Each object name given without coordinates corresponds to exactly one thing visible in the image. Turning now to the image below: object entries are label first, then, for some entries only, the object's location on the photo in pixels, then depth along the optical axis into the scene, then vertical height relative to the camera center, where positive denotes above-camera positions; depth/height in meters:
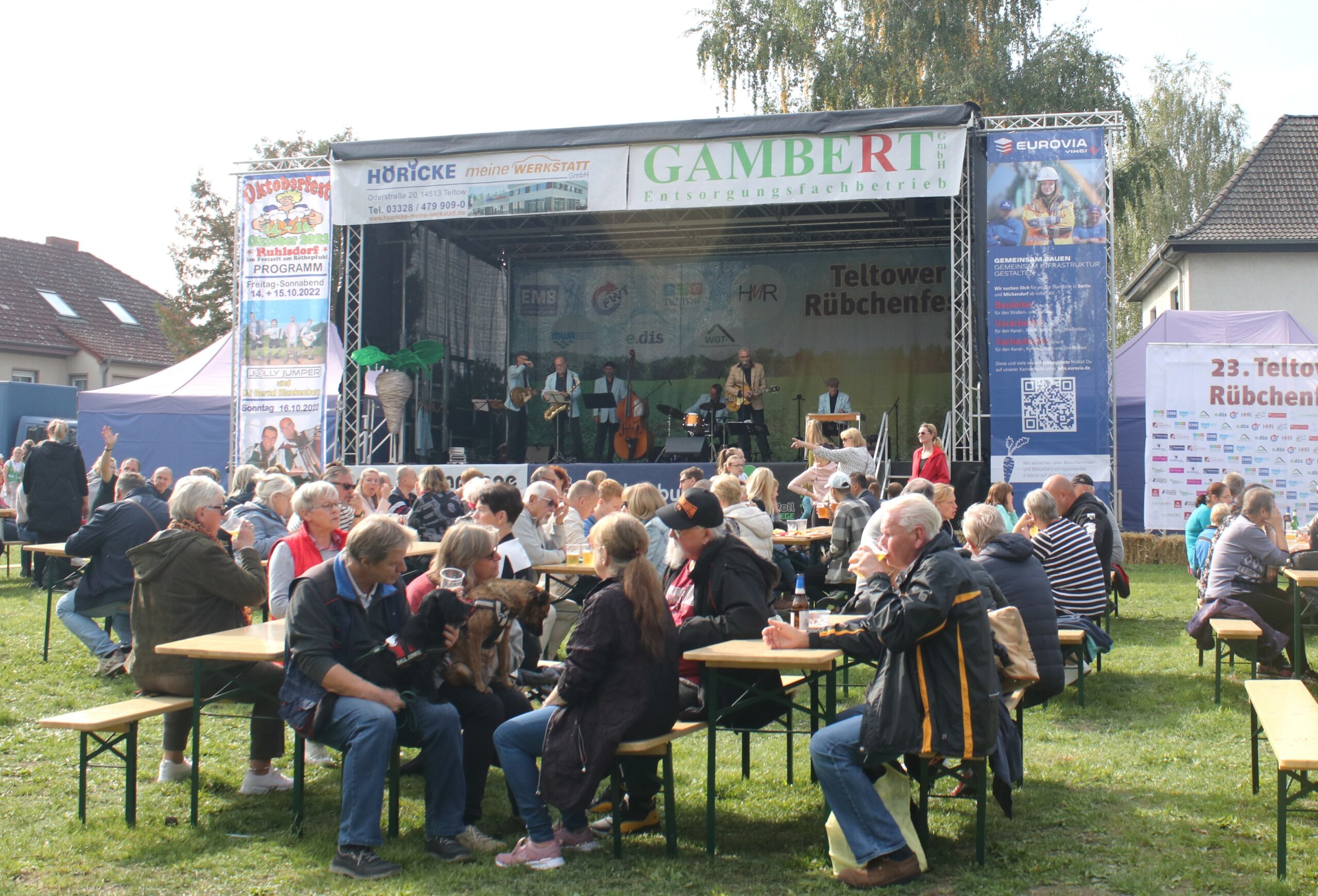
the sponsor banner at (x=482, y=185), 11.95 +2.81
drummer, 15.66 +0.49
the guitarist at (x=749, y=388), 15.66 +0.80
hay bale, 12.67 -1.13
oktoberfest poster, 12.97 +1.43
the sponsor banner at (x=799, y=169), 11.12 +2.79
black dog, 3.89 -0.72
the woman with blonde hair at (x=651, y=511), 6.03 -0.36
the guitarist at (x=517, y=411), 16.75 +0.48
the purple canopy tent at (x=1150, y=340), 14.46 +1.37
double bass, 17.11 +0.19
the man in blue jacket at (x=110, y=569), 6.52 -0.77
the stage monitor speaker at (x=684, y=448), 14.67 -0.05
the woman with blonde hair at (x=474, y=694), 4.04 -0.94
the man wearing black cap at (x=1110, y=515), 8.08 -0.50
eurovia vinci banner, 11.22 +1.41
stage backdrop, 17.50 +1.92
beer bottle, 4.22 -0.64
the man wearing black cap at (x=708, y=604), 4.06 -0.58
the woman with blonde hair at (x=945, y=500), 7.02 -0.34
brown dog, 4.02 -0.65
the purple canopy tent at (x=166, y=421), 16.31 +0.28
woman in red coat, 10.50 -0.12
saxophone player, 16.83 +0.87
